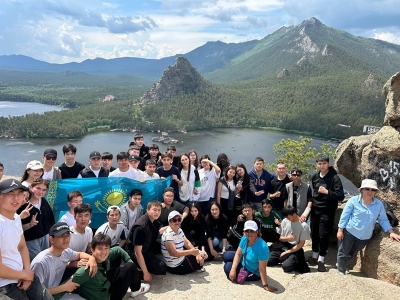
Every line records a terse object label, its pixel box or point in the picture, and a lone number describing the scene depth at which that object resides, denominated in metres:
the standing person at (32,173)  5.44
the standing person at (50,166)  6.37
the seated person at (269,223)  6.96
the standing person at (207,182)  7.49
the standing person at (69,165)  6.85
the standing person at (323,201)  6.54
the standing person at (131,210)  6.14
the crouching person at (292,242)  6.52
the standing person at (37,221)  4.98
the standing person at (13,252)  3.60
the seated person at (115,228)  5.53
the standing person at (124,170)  6.98
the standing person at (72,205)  5.43
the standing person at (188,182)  7.33
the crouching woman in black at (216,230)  6.81
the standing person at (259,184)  7.52
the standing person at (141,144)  8.40
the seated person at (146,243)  5.69
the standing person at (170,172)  7.23
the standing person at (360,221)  5.90
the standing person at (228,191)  7.50
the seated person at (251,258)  5.69
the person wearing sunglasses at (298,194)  6.98
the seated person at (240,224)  6.50
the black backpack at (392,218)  6.33
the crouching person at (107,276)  4.61
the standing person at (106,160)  7.29
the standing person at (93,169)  6.96
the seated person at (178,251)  5.90
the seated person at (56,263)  4.40
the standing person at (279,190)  7.29
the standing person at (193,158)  7.72
